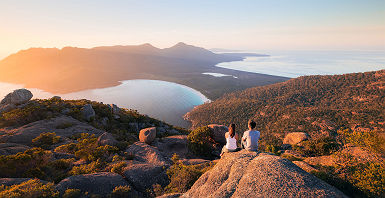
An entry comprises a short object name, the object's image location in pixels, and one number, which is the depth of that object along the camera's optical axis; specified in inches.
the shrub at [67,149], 632.2
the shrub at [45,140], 663.1
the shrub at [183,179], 384.8
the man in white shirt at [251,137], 397.7
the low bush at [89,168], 443.8
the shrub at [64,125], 875.7
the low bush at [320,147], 661.9
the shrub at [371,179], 307.9
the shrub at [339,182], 328.1
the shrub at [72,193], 315.6
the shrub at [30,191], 294.1
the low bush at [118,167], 464.7
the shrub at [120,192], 358.3
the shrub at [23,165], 429.5
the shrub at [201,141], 791.7
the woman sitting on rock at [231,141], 416.6
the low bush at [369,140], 420.5
